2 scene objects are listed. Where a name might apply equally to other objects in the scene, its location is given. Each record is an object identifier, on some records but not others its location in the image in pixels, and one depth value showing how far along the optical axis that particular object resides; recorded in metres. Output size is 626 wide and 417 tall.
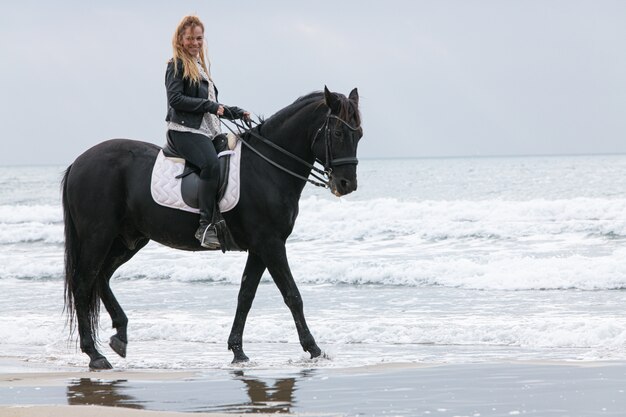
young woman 14.27
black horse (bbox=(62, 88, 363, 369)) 14.05
